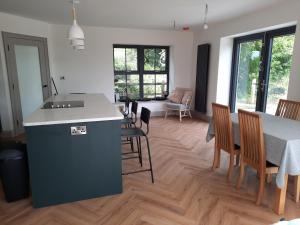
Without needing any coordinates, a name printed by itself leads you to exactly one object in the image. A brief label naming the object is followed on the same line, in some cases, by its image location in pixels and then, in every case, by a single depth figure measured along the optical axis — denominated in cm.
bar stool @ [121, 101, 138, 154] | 361
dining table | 204
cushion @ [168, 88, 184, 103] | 639
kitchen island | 220
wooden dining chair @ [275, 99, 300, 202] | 298
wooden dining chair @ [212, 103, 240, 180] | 273
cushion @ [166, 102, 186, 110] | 604
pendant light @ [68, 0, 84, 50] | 270
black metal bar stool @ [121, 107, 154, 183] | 280
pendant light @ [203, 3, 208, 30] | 368
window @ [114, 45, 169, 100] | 637
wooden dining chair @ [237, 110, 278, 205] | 223
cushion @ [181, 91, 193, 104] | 619
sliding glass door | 401
